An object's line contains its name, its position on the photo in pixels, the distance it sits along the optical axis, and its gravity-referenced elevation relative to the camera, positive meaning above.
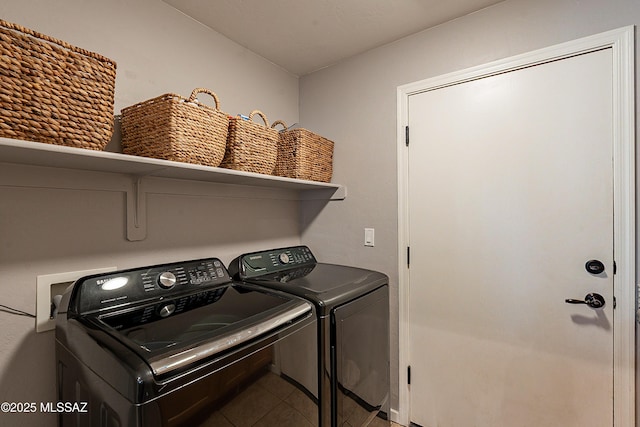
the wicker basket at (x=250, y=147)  1.48 +0.34
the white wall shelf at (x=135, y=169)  0.91 +0.18
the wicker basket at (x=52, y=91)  0.84 +0.37
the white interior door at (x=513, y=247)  1.38 -0.17
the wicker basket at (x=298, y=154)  1.85 +0.37
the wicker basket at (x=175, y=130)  1.19 +0.34
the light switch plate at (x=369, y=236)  2.03 -0.16
